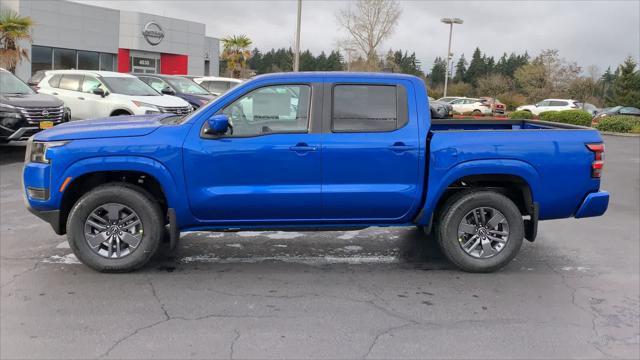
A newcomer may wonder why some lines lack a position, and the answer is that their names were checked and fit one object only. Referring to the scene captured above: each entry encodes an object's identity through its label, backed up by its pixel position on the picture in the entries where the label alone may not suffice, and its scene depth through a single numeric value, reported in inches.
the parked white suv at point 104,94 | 564.7
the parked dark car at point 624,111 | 1408.7
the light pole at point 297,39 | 903.5
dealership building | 1392.7
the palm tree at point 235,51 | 1798.7
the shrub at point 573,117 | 1065.5
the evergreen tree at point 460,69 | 4328.2
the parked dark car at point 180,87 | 716.0
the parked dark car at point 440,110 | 957.4
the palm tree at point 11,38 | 964.0
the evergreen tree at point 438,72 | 4345.5
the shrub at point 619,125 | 1027.3
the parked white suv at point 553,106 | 1598.2
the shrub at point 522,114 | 1237.9
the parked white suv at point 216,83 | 920.3
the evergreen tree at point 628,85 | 2087.8
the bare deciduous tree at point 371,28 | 1984.5
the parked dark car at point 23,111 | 462.9
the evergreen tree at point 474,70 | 3882.1
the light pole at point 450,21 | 1839.3
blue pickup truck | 207.2
